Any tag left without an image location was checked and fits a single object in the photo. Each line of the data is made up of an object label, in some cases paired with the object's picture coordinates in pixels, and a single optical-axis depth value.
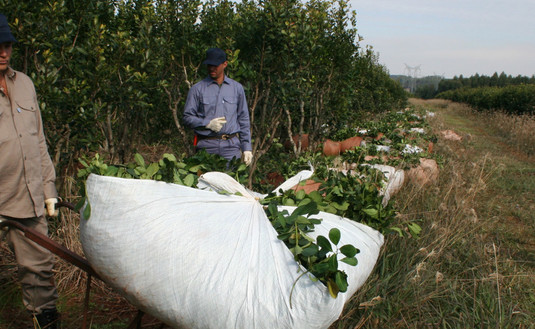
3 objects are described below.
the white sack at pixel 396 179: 4.19
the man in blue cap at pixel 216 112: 3.76
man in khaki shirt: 2.09
